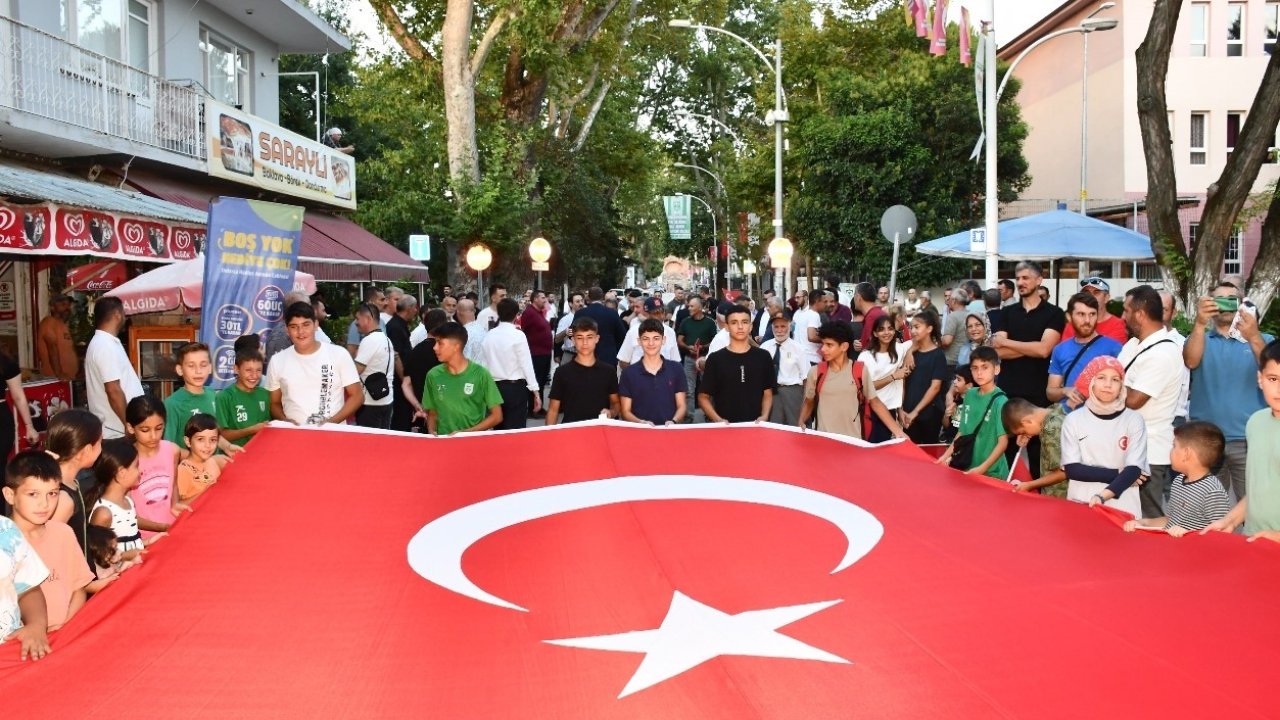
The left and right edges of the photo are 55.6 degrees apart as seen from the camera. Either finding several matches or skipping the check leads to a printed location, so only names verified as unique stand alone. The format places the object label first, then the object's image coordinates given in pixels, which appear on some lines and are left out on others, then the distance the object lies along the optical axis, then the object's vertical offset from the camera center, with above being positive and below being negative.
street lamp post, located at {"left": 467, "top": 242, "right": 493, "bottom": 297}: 26.33 +1.11
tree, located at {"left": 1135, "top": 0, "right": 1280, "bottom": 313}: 15.00 +1.54
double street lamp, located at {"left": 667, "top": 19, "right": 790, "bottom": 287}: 32.91 +4.78
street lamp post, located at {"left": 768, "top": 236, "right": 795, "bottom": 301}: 29.05 +1.32
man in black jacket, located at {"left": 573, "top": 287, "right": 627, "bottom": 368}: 15.21 -0.26
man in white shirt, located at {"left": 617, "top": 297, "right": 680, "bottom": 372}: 12.17 -0.42
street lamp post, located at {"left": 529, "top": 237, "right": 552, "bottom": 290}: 29.25 +1.35
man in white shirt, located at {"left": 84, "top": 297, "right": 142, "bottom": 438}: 8.44 -0.39
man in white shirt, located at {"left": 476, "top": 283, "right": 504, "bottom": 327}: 14.54 -0.10
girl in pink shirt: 6.00 -0.79
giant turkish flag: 4.02 -1.18
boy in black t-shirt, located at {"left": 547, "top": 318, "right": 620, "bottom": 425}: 8.78 -0.57
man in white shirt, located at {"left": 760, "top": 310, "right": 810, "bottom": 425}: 11.48 -0.67
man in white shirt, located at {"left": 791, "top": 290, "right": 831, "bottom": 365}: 13.09 -0.21
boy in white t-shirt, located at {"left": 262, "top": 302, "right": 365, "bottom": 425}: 7.88 -0.47
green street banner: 62.56 +4.74
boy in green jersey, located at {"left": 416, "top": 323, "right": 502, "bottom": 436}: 8.41 -0.59
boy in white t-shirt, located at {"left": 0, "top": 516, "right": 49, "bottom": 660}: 4.20 -1.01
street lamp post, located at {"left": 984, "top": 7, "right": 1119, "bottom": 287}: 17.91 +2.01
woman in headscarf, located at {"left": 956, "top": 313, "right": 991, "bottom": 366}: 11.23 -0.21
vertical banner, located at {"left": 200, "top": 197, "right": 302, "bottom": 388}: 8.81 +0.27
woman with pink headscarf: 6.44 -0.72
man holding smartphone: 8.23 -0.43
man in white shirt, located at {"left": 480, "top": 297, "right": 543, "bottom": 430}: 11.48 -0.55
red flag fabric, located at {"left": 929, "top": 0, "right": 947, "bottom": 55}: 19.69 +4.57
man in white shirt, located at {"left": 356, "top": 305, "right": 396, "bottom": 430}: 10.55 -0.53
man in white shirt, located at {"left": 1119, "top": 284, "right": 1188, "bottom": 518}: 7.37 -0.49
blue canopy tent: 16.69 +0.94
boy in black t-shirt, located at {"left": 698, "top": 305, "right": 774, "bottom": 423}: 9.01 -0.55
